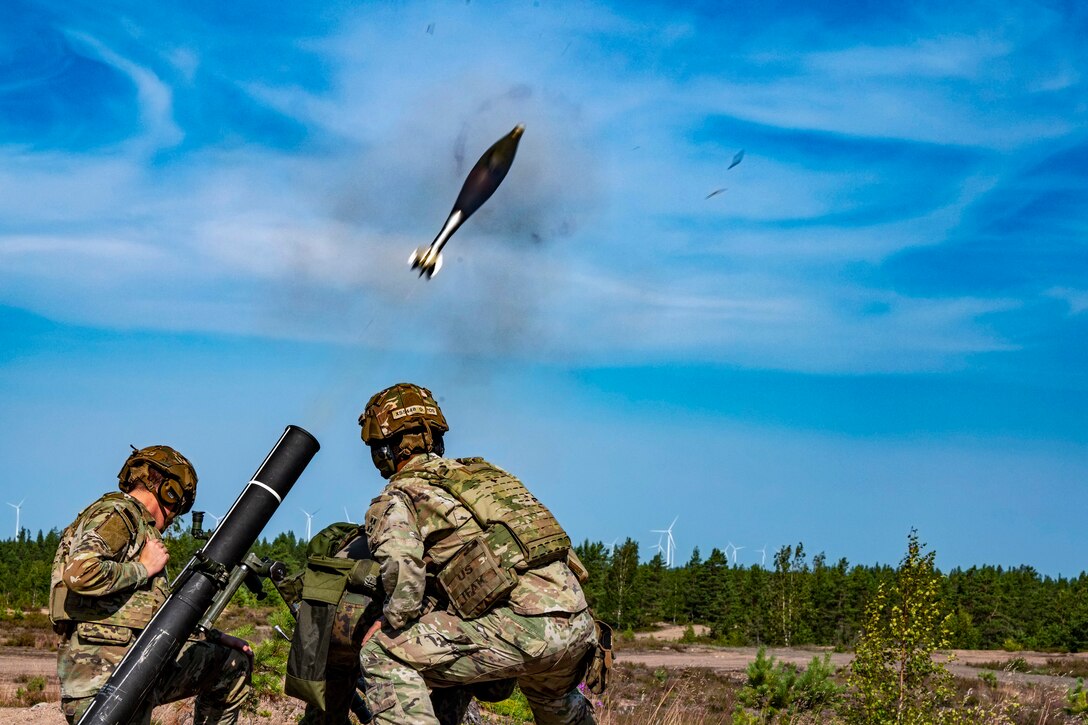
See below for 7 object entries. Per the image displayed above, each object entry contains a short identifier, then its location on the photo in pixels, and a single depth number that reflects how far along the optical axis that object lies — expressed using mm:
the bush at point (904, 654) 12016
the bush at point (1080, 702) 11438
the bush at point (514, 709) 12852
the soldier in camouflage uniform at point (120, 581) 7312
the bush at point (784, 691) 19422
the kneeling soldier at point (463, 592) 6789
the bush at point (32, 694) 14302
